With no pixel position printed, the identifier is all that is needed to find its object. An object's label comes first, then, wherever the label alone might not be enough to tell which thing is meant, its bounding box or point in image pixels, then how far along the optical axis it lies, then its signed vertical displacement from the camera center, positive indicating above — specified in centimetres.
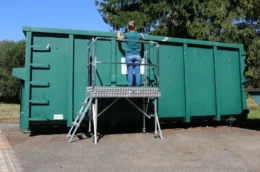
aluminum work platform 572 +16
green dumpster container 626 +62
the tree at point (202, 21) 1608 +465
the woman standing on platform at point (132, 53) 636 +108
